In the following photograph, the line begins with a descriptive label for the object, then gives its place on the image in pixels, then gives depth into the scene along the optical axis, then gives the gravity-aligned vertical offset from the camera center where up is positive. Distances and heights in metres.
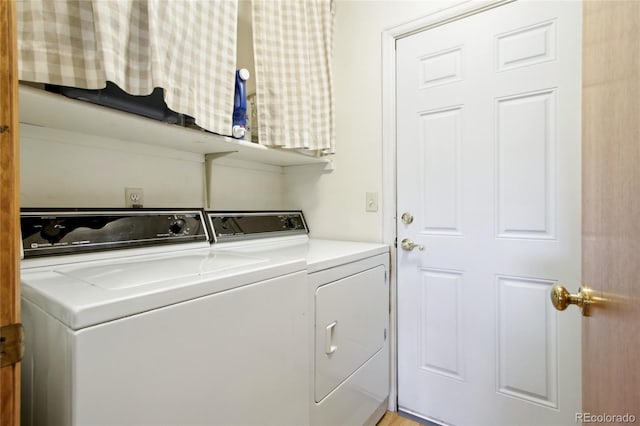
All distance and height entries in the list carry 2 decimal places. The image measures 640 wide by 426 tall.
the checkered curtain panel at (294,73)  1.53 +0.75
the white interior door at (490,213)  1.38 -0.01
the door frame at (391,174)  1.80 +0.22
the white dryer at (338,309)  1.22 -0.45
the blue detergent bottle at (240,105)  1.42 +0.51
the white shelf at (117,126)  0.92 +0.33
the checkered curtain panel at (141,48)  0.83 +0.53
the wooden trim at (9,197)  0.47 +0.03
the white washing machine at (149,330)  0.60 -0.28
